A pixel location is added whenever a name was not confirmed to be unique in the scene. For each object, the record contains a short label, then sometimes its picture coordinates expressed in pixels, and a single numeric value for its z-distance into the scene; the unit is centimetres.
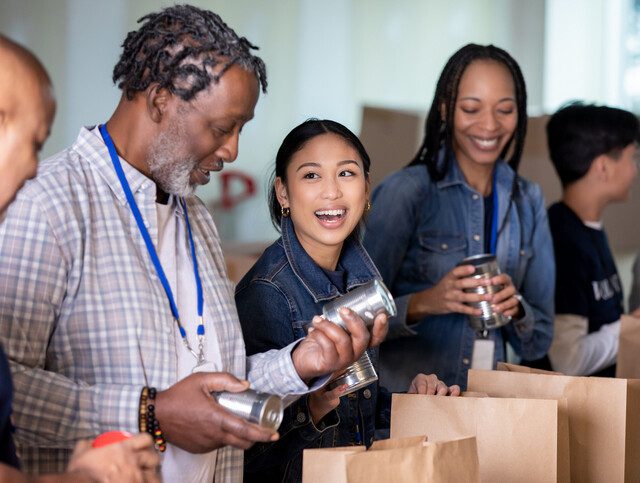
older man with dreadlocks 310
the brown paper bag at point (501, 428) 336
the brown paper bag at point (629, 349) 420
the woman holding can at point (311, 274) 360
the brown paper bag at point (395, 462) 304
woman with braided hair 434
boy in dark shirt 474
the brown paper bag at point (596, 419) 353
